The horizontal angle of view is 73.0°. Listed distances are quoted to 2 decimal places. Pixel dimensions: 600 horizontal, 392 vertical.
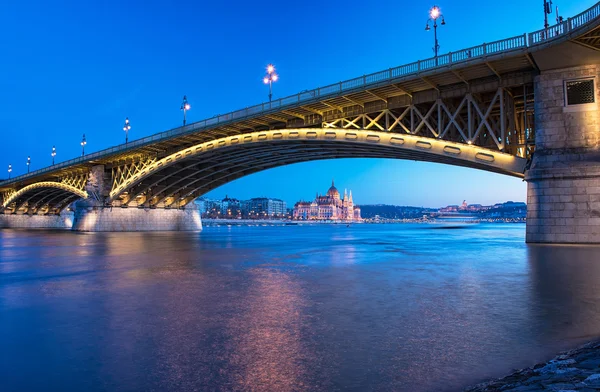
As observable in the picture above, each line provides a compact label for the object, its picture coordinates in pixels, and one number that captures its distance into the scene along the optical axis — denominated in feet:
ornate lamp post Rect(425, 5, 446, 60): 90.32
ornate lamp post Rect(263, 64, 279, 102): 126.39
